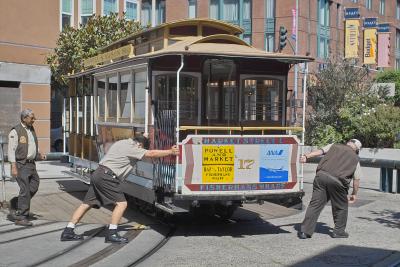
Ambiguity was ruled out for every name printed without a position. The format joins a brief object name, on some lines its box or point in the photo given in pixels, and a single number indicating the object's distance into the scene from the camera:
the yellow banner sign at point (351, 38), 40.88
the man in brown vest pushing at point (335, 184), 9.18
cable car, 8.93
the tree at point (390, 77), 43.59
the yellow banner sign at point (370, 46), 44.93
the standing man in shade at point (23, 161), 9.91
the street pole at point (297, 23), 45.36
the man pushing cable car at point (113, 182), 8.62
